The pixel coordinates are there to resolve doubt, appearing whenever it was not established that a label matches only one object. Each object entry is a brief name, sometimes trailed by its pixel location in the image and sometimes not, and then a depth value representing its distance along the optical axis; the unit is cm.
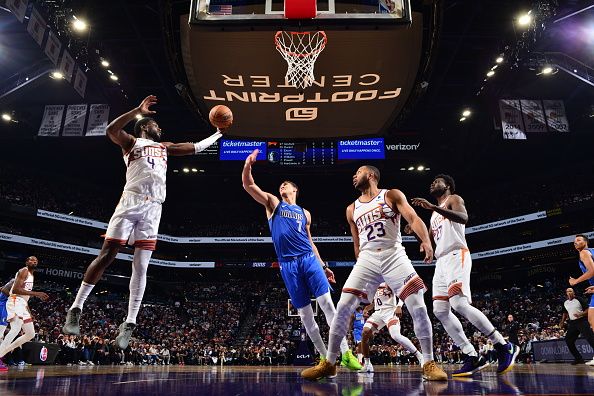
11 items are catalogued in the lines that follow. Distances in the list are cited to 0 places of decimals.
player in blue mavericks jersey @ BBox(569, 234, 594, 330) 764
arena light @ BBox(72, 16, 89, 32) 1538
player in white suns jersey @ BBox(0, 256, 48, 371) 862
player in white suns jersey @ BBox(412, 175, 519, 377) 567
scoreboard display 2383
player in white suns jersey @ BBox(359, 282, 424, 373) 855
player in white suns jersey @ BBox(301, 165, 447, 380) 465
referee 950
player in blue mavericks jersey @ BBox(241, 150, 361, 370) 555
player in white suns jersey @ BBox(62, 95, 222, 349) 500
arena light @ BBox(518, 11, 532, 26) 1536
